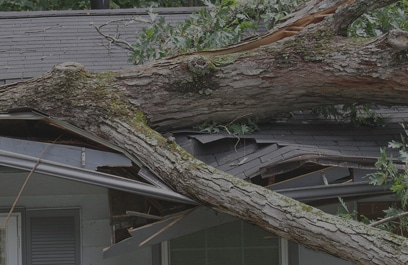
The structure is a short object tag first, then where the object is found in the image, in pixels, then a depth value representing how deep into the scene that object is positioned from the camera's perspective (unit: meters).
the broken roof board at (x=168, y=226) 8.23
